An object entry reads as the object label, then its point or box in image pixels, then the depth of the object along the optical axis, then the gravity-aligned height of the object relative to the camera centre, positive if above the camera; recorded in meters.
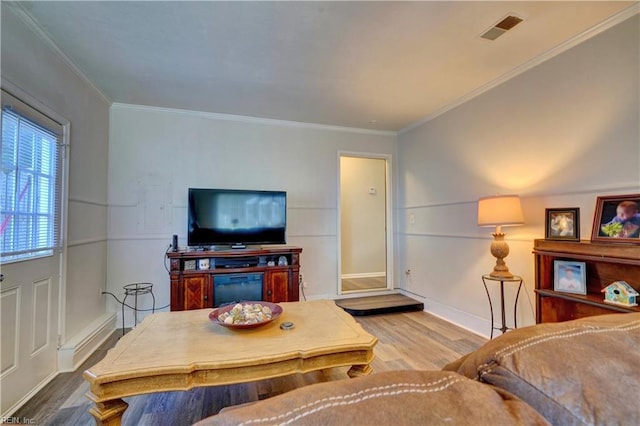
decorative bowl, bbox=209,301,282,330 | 1.78 -0.62
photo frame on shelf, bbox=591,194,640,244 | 1.84 +0.01
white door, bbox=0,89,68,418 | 1.81 -0.18
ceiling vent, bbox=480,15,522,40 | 2.00 +1.37
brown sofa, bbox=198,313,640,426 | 0.35 -0.23
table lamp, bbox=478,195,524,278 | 2.47 +0.03
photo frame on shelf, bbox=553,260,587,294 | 2.08 -0.40
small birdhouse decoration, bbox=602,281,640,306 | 1.79 -0.45
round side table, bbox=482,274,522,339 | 2.53 -0.71
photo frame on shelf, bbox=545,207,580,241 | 2.15 -0.02
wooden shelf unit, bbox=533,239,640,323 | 1.82 -0.37
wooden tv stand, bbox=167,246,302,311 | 3.14 -0.56
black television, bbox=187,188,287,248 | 3.38 +0.05
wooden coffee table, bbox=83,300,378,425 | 1.36 -0.68
